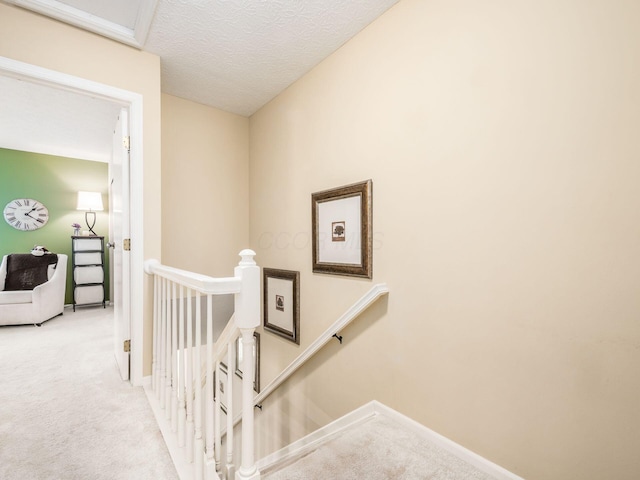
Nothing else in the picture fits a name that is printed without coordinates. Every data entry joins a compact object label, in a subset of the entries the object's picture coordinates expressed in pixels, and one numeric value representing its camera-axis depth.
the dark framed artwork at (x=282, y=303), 2.55
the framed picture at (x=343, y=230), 1.94
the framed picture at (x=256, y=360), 2.96
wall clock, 4.46
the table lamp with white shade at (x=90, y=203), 4.67
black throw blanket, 3.94
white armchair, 3.47
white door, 2.13
